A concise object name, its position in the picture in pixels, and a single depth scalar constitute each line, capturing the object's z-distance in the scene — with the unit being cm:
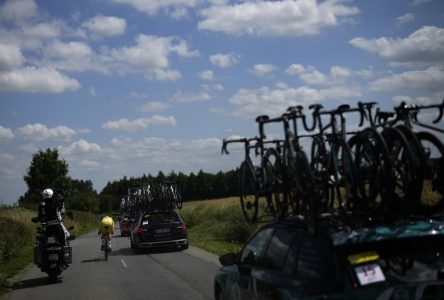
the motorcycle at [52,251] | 1335
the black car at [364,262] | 420
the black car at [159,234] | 2006
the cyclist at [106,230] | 1879
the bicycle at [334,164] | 558
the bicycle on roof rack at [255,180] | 729
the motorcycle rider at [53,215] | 1377
